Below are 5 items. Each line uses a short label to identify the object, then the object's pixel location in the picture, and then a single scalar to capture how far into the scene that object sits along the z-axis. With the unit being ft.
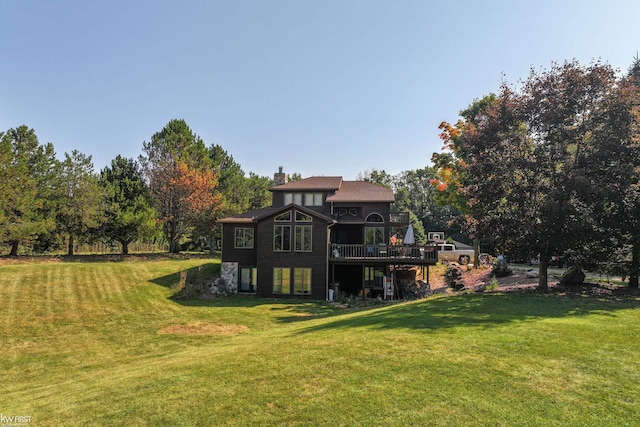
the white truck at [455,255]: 118.21
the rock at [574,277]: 59.16
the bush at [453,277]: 77.71
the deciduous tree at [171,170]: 107.45
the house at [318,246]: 74.74
